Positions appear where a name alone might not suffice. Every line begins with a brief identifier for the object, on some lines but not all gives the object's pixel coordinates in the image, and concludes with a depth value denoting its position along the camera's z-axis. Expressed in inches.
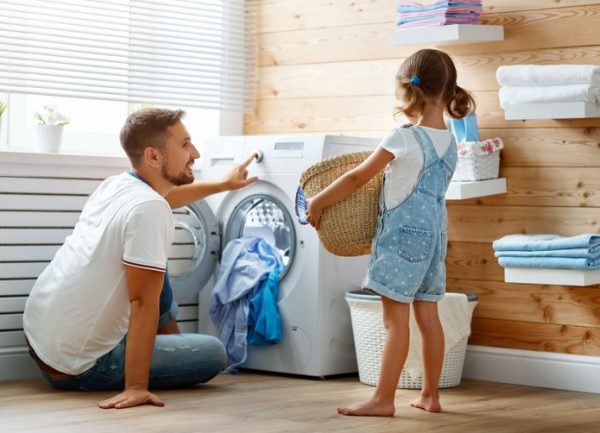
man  117.2
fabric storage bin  139.7
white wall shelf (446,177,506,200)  139.2
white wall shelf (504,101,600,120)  129.2
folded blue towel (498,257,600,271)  127.6
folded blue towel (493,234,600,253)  127.9
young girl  115.6
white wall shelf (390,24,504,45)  141.3
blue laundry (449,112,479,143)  141.9
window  150.0
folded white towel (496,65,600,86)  128.1
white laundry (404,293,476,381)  135.8
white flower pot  147.3
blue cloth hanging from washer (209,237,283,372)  146.8
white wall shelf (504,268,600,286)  128.2
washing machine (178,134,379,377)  144.3
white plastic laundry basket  137.6
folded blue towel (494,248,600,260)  127.5
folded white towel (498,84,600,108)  128.7
